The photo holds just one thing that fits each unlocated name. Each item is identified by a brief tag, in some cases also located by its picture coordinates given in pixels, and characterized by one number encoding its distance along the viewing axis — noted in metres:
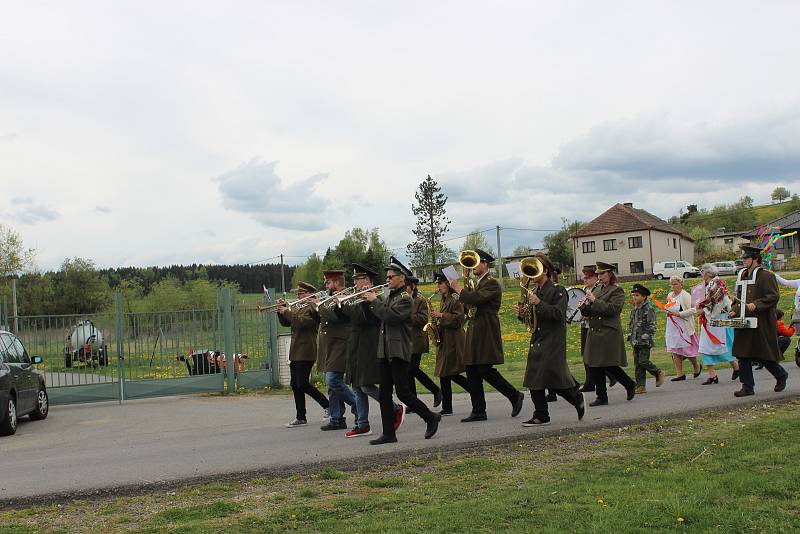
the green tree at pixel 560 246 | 89.31
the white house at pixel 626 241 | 73.25
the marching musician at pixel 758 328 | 10.76
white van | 60.31
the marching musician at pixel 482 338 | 9.84
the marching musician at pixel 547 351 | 9.38
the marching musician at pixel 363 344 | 9.28
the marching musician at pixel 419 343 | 11.44
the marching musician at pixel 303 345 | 10.82
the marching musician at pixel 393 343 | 8.70
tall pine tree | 87.12
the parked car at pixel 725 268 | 54.29
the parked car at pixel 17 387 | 11.91
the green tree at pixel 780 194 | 148.50
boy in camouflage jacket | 12.52
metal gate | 15.96
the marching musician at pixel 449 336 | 10.99
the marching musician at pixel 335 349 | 10.21
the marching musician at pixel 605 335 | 11.44
